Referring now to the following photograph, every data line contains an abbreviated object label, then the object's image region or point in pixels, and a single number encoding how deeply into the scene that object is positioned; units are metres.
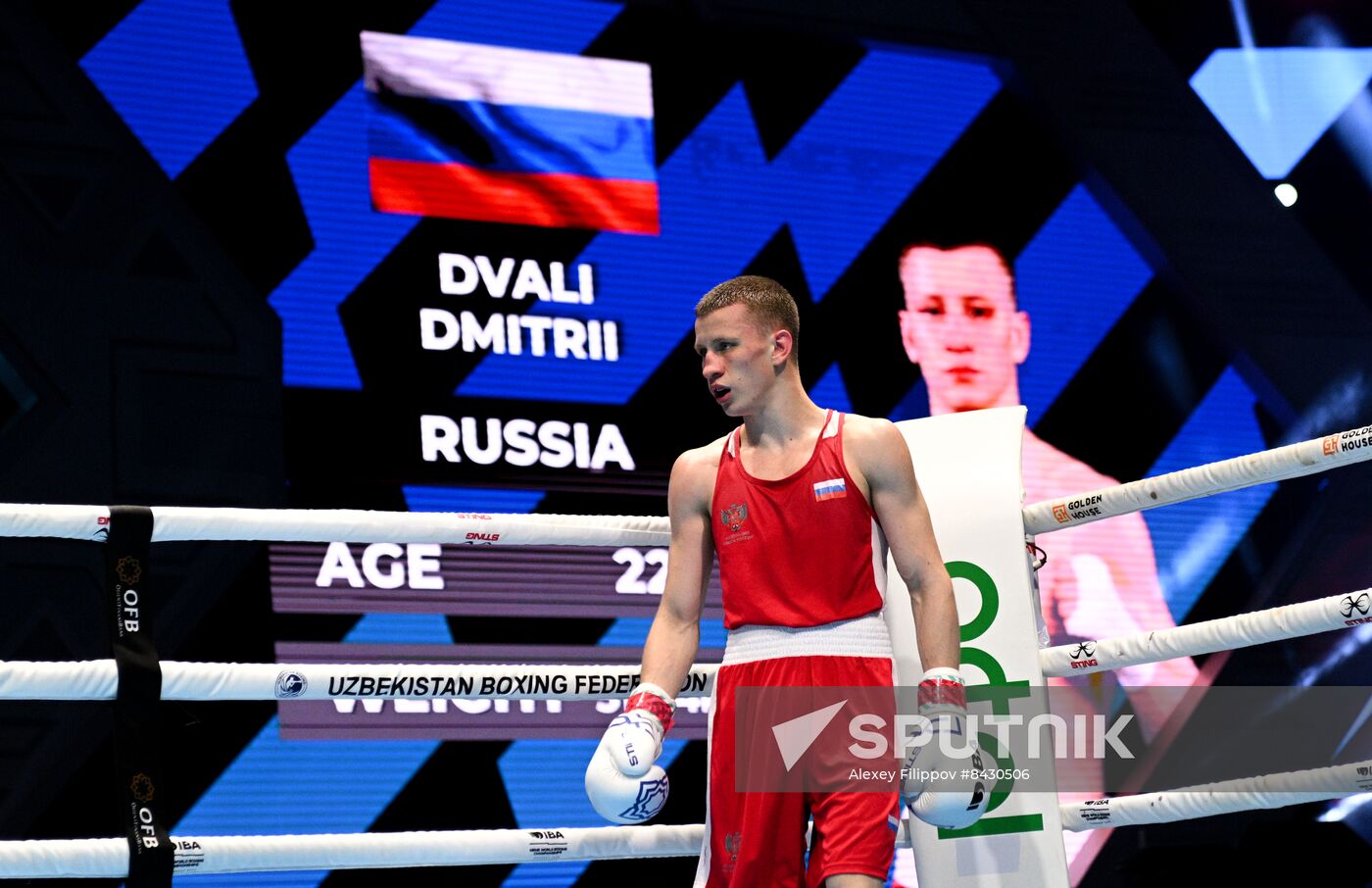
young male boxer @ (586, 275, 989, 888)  5.73
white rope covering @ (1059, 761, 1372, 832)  6.80
